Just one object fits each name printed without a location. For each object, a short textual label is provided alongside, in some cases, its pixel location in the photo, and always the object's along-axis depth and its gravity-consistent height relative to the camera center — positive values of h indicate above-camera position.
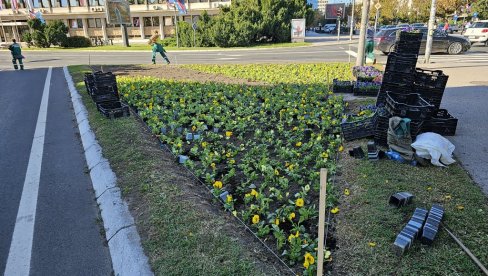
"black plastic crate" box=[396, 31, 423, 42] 7.38 -0.05
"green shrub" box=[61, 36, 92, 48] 41.12 -0.69
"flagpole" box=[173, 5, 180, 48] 36.53 -0.49
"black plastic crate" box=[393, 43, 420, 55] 7.31 -0.30
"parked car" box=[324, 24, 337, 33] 62.38 +1.11
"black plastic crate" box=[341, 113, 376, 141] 6.53 -1.74
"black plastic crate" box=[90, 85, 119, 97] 8.88 -1.33
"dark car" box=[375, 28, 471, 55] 21.73 -0.53
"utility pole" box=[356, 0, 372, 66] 13.99 +0.04
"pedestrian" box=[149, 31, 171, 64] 19.06 -0.66
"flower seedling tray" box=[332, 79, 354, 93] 10.67 -1.55
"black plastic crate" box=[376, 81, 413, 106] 7.39 -1.15
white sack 5.32 -1.74
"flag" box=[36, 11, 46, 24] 41.39 +2.41
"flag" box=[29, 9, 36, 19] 41.66 +2.51
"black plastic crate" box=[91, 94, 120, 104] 8.71 -1.52
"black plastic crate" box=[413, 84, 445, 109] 7.09 -1.20
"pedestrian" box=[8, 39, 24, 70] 19.58 -0.84
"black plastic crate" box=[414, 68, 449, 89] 6.97 -0.92
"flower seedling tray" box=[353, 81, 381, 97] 10.30 -1.61
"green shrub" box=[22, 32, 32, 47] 41.64 -0.05
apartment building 53.31 +2.91
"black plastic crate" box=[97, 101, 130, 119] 8.12 -1.70
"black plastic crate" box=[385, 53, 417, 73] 7.24 -0.59
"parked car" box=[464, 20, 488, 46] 27.77 +0.09
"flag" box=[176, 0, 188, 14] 36.62 +3.00
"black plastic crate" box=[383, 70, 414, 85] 7.32 -0.90
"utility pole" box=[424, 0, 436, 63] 16.50 +0.35
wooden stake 2.43 -1.27
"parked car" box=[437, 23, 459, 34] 44.88 +0.67
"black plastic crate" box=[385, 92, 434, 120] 5.85 -1.26
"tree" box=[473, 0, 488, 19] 48.69 +3.42
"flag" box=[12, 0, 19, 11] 49.50 +4.44
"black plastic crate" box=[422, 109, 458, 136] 6.71 -1.73
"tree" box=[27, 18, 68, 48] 39.63 +0.50
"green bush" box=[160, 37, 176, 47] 39.90 -0.74
